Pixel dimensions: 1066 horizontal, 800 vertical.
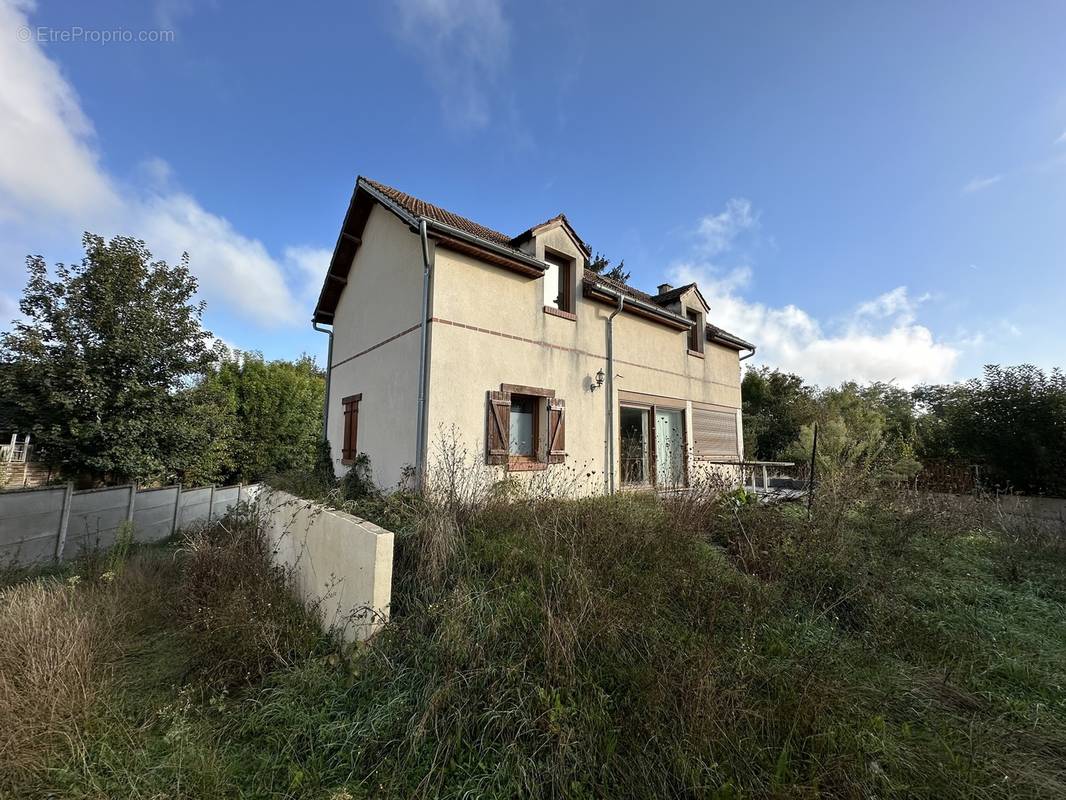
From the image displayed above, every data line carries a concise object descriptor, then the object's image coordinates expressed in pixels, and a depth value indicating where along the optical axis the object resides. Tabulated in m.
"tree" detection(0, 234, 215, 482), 10.11
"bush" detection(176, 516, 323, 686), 3.45
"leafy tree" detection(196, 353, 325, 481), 15.45
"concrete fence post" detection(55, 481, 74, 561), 7.58
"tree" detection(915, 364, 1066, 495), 9.04
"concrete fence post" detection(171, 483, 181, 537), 10.57
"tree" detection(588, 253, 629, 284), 24.86
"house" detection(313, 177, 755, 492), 7.14
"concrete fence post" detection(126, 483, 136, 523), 9.20
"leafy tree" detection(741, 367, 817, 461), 22.28
